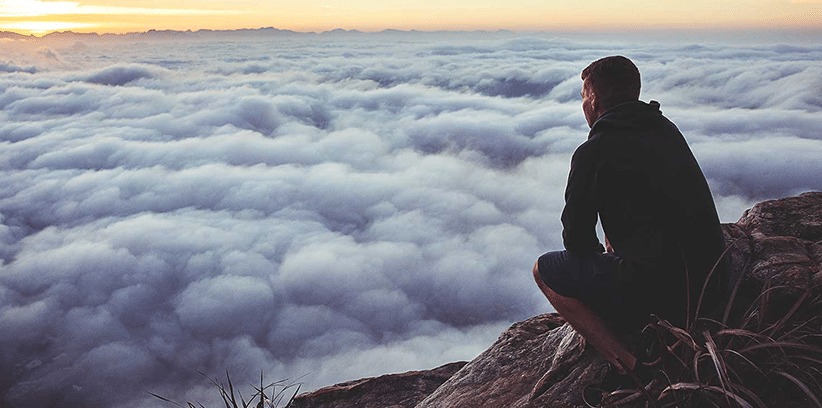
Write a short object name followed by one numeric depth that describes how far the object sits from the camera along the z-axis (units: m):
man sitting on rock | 2.41
